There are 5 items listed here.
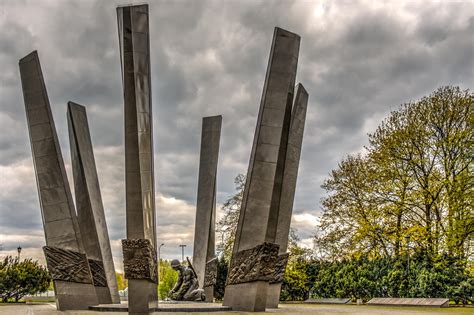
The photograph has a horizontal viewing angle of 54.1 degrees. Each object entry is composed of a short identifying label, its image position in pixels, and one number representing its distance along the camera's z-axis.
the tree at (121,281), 80.79
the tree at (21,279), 26.11
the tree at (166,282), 52.30
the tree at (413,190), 24.14
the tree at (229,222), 32.03
